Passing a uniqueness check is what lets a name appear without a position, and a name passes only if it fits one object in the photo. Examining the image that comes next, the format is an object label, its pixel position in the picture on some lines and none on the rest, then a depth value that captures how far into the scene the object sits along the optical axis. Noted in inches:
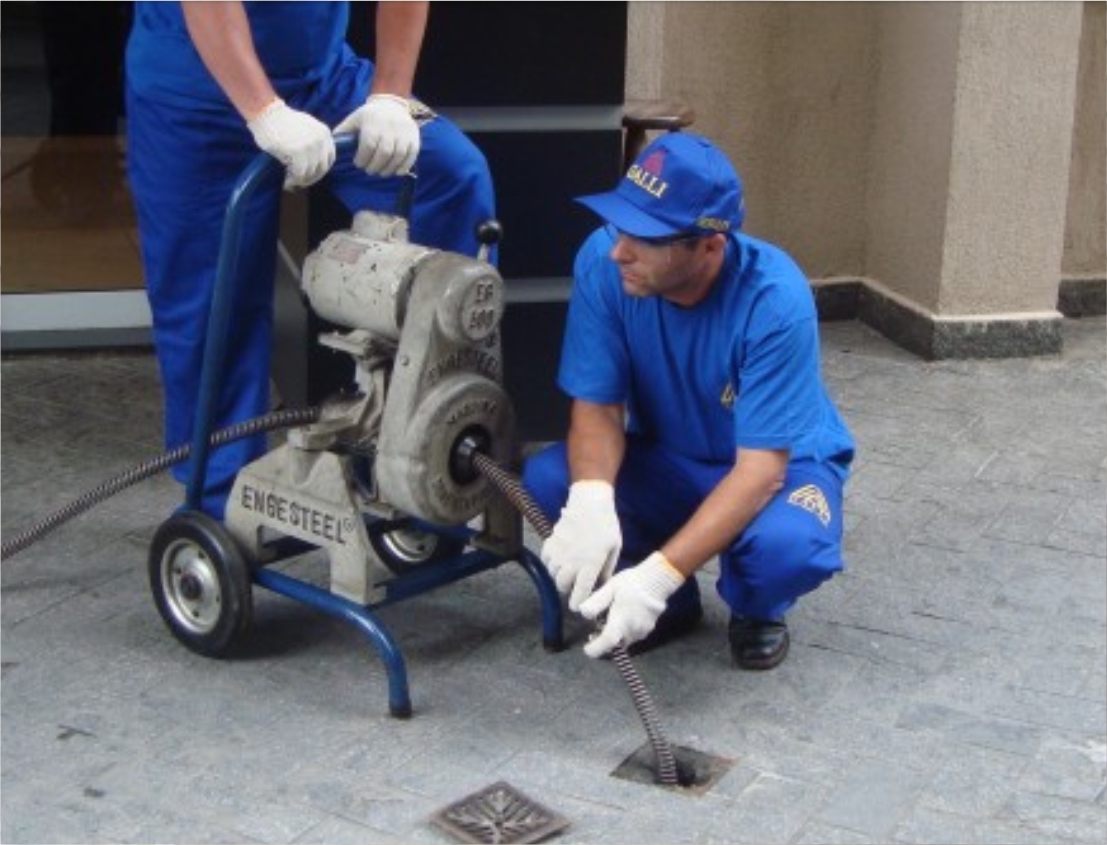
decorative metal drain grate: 133.2
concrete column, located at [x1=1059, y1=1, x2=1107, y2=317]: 253.1
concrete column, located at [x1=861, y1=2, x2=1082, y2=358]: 233.5
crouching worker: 146.0
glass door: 240.4
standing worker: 151.1
